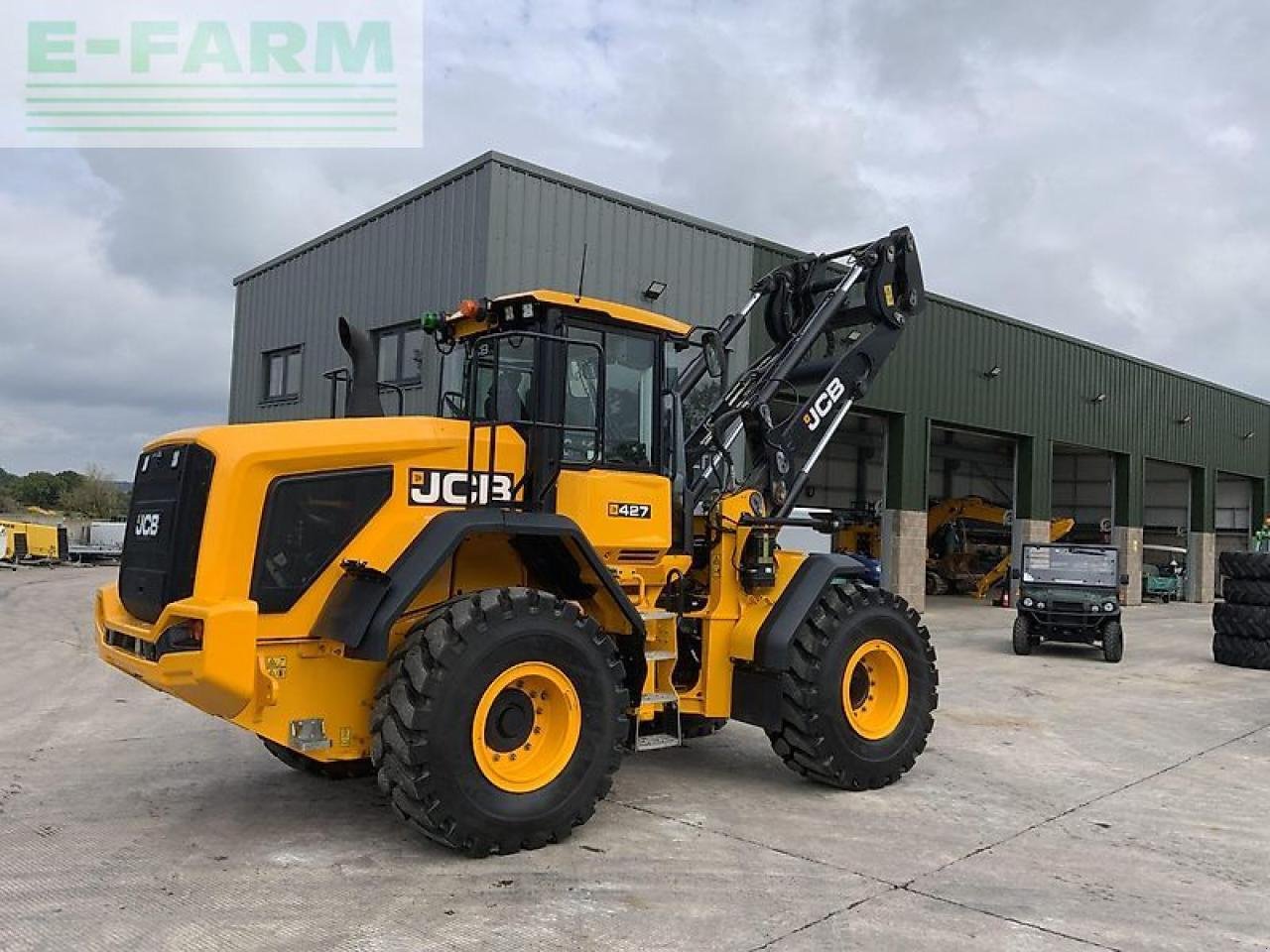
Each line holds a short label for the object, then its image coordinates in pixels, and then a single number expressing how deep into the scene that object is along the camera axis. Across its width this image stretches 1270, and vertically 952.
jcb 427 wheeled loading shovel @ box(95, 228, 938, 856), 5.02
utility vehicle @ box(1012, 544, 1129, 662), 15.41
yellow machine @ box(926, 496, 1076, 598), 31.50
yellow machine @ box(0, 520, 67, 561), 30.86
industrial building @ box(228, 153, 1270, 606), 13.98
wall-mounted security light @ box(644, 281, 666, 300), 15.11
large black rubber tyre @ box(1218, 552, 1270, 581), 15.00
